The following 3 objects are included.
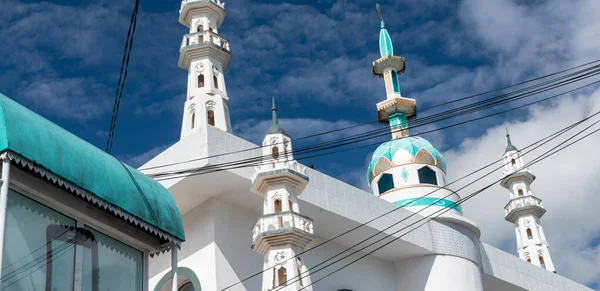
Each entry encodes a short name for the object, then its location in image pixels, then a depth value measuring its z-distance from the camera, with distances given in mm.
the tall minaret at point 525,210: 26984
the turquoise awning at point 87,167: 7734
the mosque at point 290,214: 14859
